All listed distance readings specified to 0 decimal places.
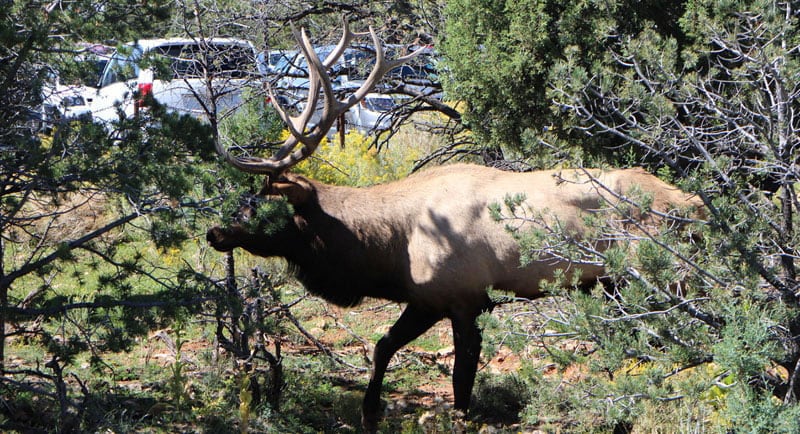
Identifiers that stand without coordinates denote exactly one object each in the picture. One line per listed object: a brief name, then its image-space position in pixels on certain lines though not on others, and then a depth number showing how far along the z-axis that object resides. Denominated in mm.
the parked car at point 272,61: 17812
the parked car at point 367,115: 22559
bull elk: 12148
